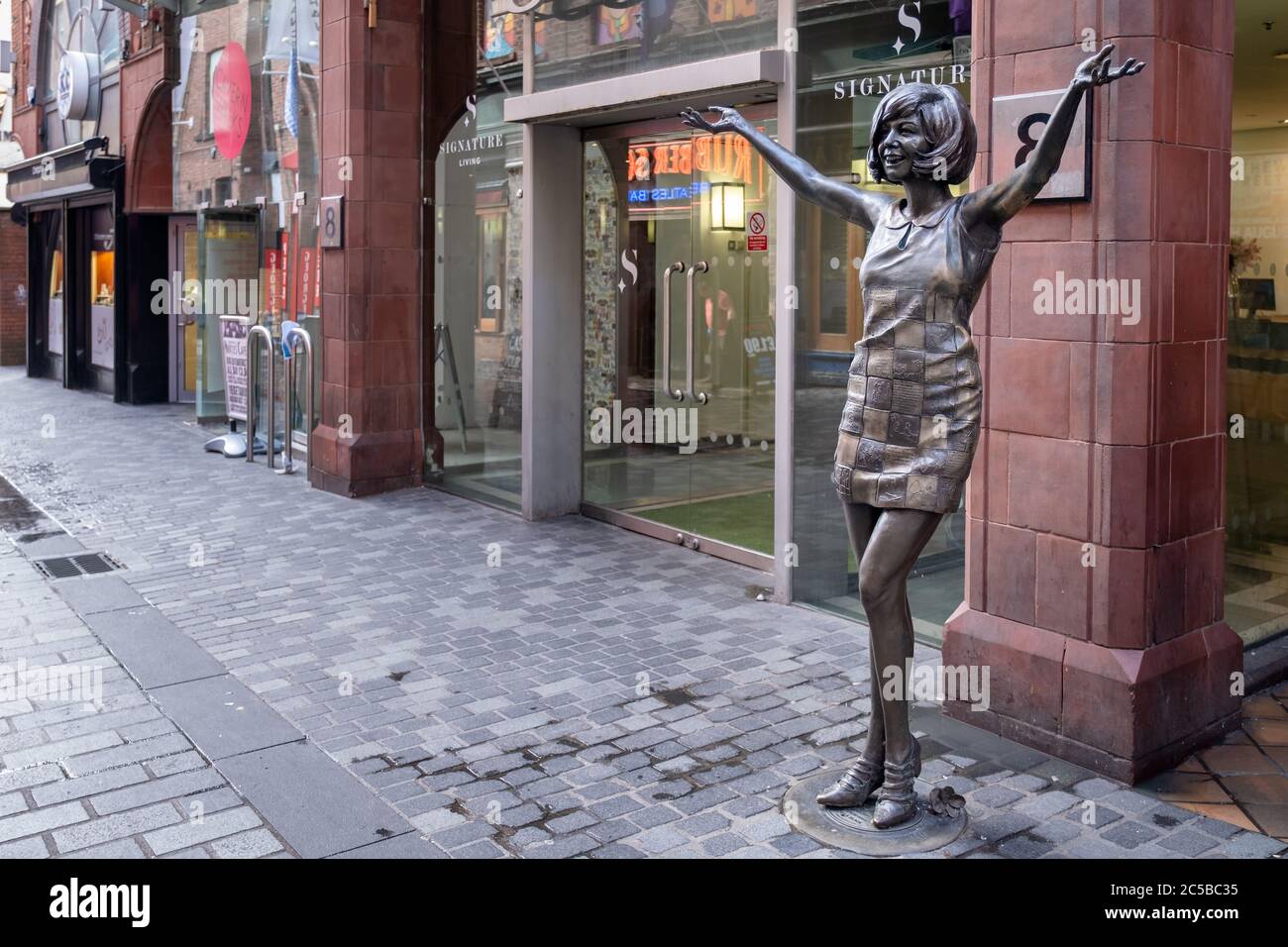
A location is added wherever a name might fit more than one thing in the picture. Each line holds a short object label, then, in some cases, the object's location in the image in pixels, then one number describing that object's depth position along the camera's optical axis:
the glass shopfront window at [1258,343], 6.85
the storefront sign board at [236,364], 14.12
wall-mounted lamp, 8.18
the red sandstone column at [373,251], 10.62
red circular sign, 14.53
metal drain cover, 8.05
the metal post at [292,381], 11.94
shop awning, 17.95
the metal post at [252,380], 12.62
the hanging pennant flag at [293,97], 12.71
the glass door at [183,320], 18.39
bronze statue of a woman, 3.99
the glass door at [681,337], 8.13
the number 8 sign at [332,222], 10.73
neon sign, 8.10
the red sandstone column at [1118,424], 4.72
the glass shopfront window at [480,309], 10.22
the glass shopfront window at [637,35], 7.53
